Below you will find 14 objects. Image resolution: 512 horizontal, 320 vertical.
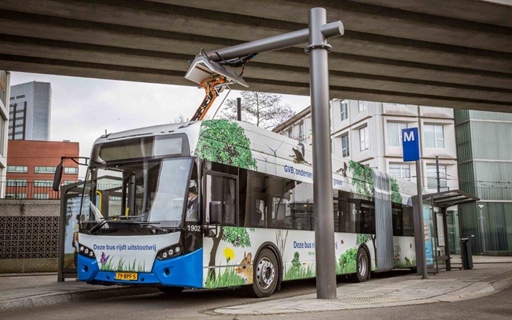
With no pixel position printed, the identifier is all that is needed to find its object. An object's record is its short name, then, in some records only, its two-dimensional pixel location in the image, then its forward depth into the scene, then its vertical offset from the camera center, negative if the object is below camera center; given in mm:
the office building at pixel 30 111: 130375 +31945
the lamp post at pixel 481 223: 44438 +1746
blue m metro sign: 15602 +2808
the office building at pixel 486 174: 44625 +5698
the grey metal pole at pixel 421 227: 15535 +534
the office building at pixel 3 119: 35219 +8411
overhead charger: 12164 +3835
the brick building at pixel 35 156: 81375 +14507
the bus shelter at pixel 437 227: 18016 +639
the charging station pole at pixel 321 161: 10141 +1544
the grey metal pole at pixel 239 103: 28469 +7478
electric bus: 9734 +710
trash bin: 21250 -312
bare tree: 36500 +8946
